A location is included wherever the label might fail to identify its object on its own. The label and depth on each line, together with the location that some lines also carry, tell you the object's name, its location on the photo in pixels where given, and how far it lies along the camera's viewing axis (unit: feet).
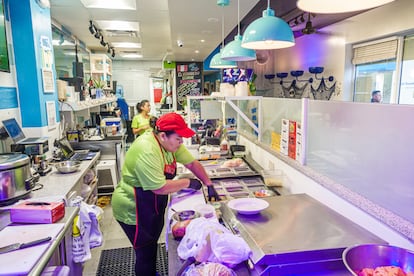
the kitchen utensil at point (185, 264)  3.67
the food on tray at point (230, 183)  7.07
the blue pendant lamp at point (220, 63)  12.15
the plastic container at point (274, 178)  6.94
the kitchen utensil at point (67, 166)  9.36
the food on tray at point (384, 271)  3.05
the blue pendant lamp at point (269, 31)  6.26
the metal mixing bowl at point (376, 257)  3.17
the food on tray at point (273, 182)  6.93
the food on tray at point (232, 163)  8.42
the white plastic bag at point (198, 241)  3.83
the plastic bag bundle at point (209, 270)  3.50
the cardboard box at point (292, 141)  6.64
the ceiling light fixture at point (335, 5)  4.14
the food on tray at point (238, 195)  6.36
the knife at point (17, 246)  4.16
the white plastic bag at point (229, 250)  3.76
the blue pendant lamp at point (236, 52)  8.58
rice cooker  6.10
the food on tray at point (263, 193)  6.26
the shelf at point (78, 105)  13.24
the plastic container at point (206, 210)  5.22
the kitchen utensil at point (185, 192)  6.62
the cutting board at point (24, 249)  3.77
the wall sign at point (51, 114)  11.21
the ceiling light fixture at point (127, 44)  26.20
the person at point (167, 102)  37.93
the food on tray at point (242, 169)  8.07
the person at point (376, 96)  13.96
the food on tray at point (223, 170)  8.12
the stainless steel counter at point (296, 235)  3.63
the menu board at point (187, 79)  36.50
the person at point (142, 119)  16.76
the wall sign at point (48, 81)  10.87
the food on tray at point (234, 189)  6.75
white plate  4.74
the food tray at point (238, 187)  6.41
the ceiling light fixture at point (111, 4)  13.99
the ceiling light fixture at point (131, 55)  33.14
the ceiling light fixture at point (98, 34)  19.57
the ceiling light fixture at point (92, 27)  17.63
